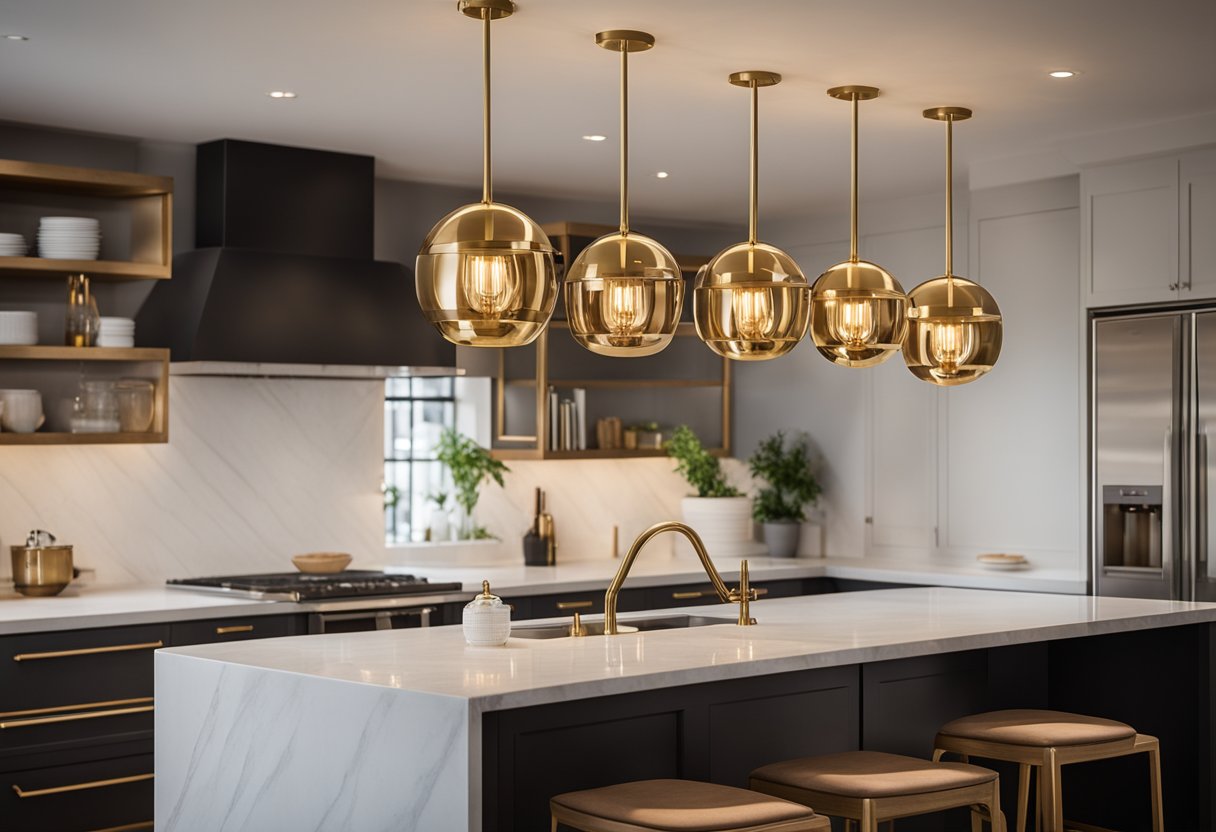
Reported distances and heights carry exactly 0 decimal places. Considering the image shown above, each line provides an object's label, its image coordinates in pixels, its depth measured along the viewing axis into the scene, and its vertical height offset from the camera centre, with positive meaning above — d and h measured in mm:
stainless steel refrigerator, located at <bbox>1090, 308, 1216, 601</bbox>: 5387 -15
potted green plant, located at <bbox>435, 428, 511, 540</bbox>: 6633 -92
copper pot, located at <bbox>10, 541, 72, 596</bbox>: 5086 -431
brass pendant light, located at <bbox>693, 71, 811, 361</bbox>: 3988 +405
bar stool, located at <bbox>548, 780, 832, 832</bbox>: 2889 -738
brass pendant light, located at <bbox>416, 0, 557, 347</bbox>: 3379 +407
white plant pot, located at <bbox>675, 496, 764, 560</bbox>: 7199 -382
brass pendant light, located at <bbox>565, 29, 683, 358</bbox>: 3721 +397
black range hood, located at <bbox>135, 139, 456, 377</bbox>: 5441 +640
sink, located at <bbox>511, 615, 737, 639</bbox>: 4055 -520
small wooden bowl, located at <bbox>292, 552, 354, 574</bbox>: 5840 -464
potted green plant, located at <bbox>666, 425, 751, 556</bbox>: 7207 -270
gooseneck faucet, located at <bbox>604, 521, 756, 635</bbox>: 3871 -373
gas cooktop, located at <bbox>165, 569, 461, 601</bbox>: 5223 -514
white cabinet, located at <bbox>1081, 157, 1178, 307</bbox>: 5551 +849
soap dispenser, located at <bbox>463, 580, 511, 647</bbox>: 3594 -437
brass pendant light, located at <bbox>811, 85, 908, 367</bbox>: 4344 +410
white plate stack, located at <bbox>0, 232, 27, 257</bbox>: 5066 +709
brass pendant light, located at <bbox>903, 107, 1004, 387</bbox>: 4613 +384
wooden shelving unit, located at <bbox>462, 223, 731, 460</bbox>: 6777 +321
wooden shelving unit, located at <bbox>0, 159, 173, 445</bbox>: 5121 +691
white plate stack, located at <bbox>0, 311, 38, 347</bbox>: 5082 +416
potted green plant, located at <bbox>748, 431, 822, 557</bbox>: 7254 -230
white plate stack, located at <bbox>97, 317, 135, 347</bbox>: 5277 +419
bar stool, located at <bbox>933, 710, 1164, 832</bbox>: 3734 -775
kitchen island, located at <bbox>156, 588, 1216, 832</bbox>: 2949 -618
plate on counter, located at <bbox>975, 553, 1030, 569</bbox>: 6266 -488
